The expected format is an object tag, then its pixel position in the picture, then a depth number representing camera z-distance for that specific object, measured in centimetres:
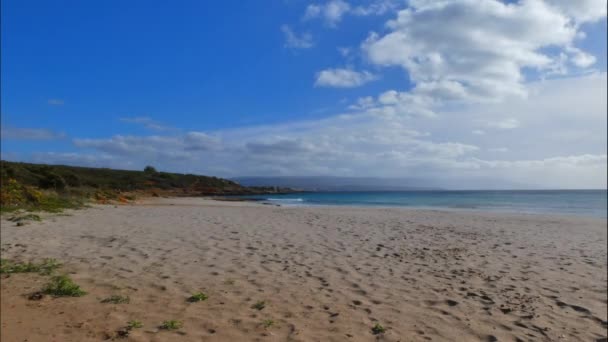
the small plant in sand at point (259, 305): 544
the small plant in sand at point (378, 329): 476
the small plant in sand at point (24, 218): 1271
